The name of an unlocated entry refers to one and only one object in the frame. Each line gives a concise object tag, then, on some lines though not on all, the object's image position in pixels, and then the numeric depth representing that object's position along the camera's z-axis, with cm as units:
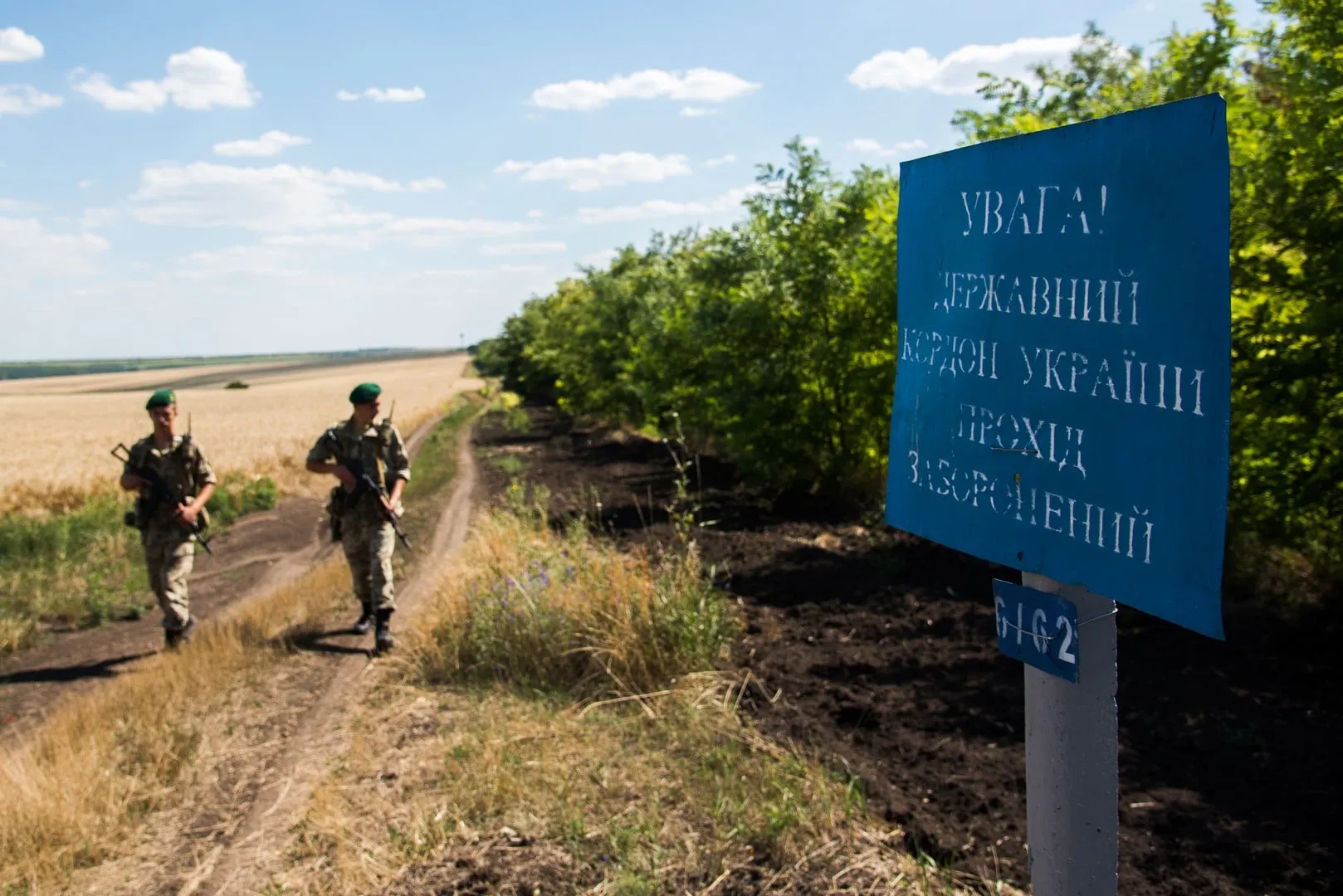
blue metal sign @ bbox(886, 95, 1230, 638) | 171
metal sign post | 206
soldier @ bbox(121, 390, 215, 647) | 794
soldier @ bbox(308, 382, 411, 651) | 769
